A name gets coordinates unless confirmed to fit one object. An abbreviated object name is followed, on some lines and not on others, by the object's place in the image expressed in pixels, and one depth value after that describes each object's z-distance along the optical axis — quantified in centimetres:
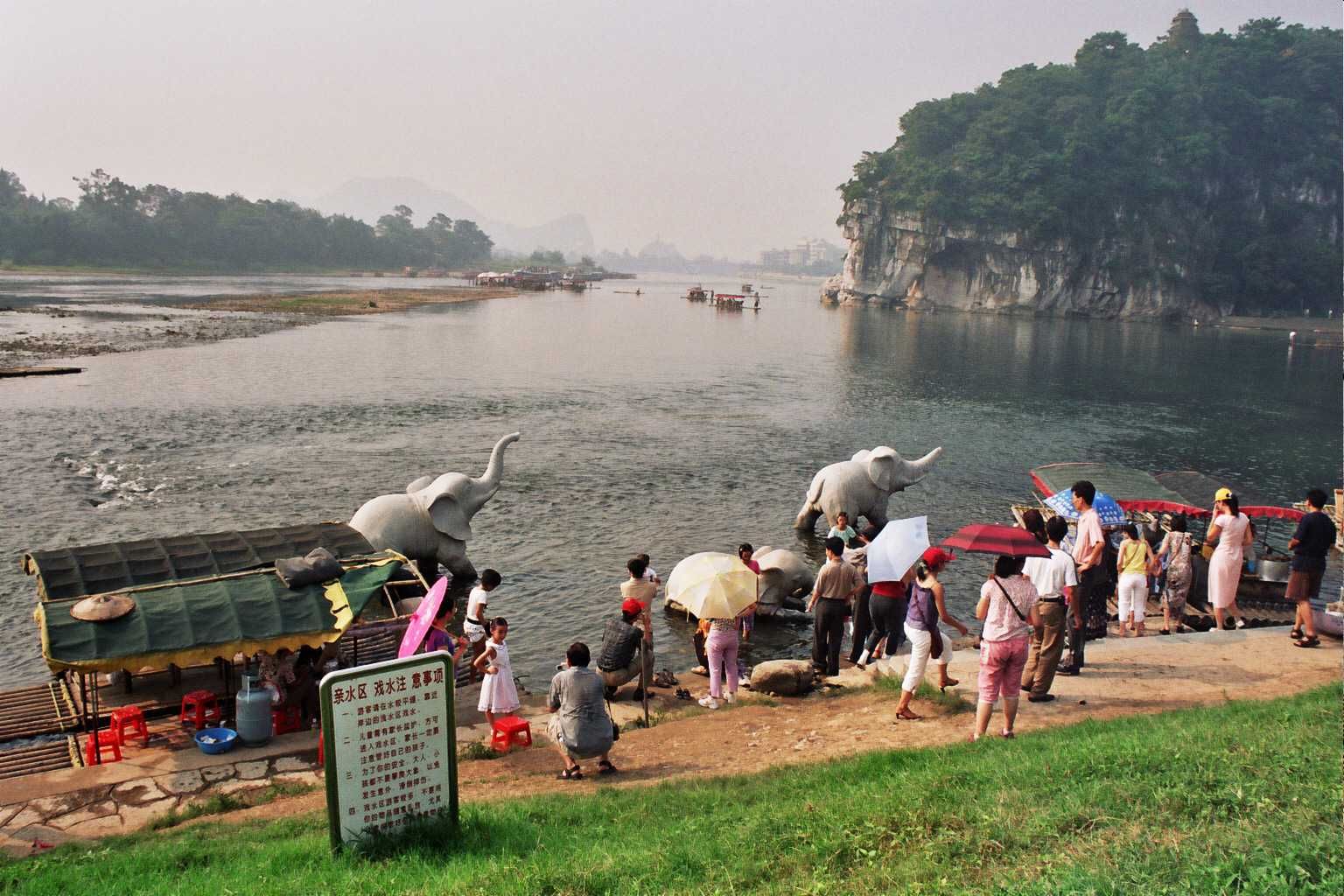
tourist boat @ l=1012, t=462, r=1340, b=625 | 1617
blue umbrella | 1634
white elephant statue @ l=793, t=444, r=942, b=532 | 2252
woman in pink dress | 1355
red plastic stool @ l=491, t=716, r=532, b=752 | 1110
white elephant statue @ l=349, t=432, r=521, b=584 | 1827
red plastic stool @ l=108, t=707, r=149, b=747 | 1101
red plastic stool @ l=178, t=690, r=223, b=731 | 1169
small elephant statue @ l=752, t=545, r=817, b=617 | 1780
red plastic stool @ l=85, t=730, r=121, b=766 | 1073
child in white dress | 1129
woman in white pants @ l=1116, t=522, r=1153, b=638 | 1413
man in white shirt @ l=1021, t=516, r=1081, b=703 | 1087
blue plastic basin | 1102
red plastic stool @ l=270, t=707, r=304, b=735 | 1182
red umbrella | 1077
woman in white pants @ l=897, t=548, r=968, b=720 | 1077
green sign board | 755
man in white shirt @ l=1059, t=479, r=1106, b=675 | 1186
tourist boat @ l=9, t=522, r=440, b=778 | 1094
